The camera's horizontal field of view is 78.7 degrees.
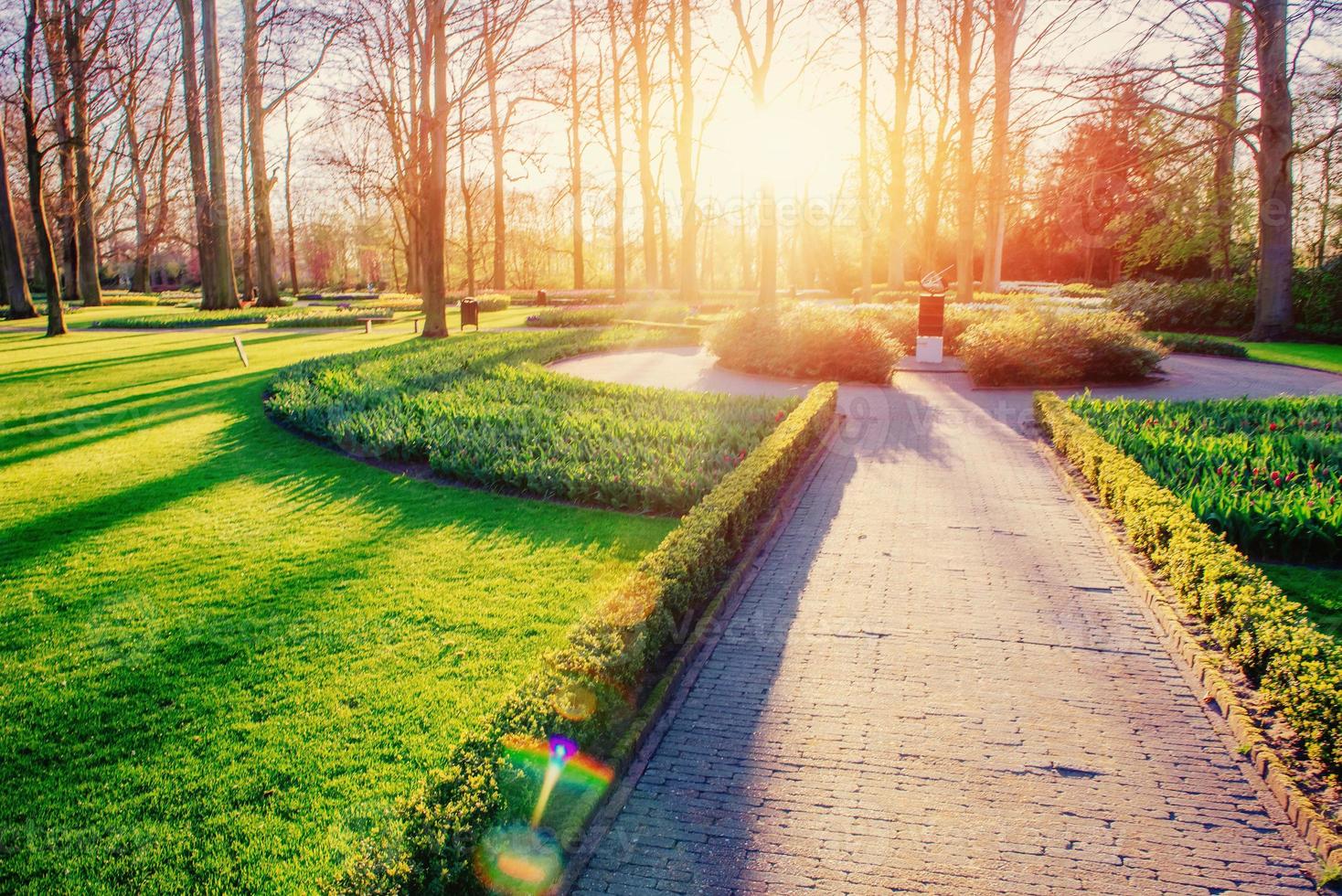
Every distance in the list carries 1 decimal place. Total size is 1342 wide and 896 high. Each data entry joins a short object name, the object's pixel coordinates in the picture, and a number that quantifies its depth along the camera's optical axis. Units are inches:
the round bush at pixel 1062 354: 524.4
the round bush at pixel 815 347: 547.8
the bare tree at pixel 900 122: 1080.2
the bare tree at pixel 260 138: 995.3
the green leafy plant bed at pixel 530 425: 299.0
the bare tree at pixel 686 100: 992.9
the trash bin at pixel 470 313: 899.4
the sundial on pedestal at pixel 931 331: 624.1
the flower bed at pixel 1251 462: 234.4
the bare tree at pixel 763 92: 844.6
